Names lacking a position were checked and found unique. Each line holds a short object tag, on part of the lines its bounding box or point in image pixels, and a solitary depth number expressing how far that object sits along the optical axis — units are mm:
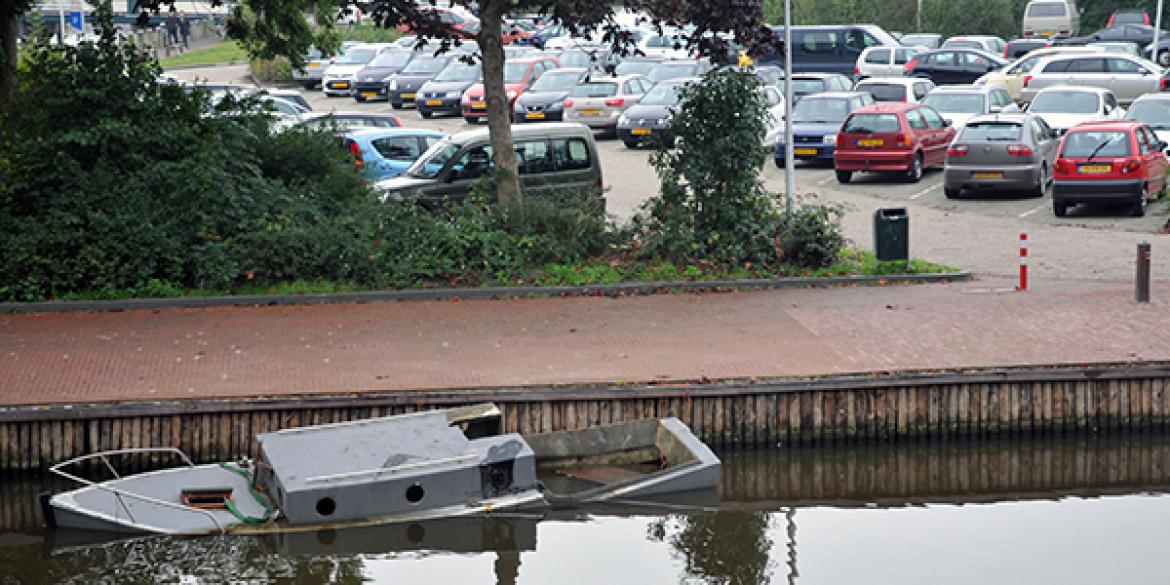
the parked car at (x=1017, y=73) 39406
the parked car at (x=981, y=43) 49062
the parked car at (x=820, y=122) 31422
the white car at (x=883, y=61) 44031
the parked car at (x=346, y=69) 48688
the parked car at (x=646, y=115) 34406
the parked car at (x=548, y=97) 37594
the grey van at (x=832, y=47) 46156
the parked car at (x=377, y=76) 46600
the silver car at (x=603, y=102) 37406
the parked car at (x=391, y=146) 25844
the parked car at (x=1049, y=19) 54531
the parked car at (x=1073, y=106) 30203
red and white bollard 18359
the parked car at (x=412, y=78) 44344
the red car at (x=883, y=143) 28453
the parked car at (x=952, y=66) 42031
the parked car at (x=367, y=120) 29734
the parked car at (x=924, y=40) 51625
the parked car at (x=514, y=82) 39156
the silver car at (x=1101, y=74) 37594
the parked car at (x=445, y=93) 41469
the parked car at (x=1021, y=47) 47719
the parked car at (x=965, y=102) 31930
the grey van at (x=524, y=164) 21953
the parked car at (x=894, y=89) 34562
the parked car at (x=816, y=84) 36250
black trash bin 19234
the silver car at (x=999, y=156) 26031
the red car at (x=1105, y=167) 23703
